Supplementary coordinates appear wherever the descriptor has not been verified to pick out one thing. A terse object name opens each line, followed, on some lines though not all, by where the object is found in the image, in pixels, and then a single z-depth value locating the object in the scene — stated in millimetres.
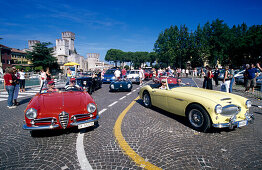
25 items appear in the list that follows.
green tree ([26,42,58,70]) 53031
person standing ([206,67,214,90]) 8367
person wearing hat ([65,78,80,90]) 5119
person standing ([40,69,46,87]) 11081
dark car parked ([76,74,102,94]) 10117
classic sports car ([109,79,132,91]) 10873
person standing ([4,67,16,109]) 6734
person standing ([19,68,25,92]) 11906
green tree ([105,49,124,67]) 120375
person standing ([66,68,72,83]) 14177
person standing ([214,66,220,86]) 11093
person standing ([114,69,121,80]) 14490
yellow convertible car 3611
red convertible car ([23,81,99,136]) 3447
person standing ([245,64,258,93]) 9093
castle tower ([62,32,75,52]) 82750
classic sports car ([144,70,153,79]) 22328
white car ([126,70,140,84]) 16328
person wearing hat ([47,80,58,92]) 4963
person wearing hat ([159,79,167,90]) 5543
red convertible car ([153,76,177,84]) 5530
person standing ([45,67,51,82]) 10077
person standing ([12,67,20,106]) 6965
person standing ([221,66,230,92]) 7305
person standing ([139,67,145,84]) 15592
